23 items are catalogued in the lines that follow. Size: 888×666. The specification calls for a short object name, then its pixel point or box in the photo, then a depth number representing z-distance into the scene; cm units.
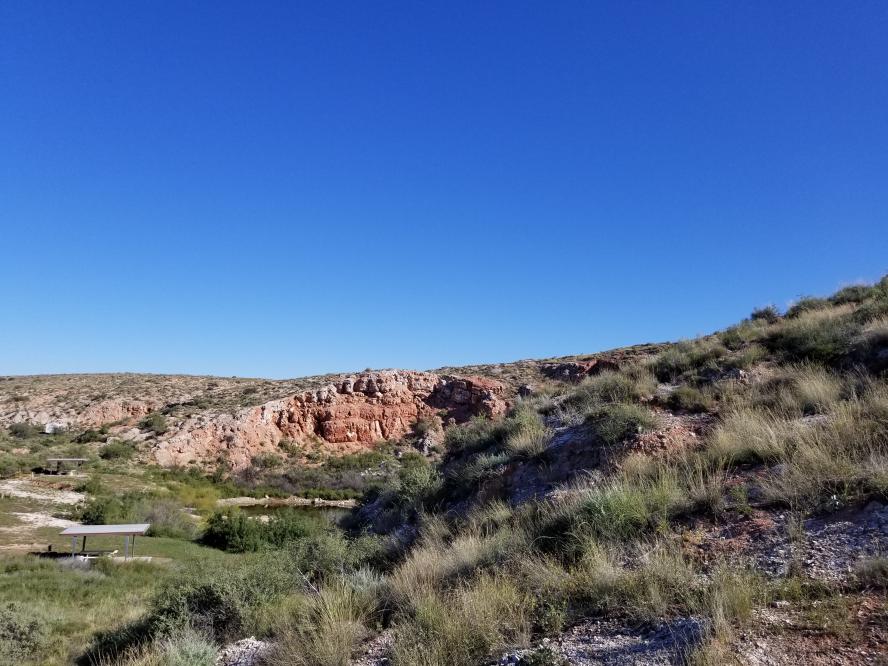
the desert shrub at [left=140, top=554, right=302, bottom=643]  608
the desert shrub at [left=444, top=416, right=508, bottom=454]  1097
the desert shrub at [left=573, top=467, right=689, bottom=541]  486
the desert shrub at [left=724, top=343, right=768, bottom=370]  1000
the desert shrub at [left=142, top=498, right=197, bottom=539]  2002
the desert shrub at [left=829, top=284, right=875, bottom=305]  1365
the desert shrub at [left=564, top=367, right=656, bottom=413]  972
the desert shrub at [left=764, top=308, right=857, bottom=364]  897
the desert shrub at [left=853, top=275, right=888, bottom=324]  1002
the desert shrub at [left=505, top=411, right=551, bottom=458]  874
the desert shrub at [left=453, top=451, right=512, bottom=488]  892
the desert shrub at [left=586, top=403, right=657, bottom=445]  765
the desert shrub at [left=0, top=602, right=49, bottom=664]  741
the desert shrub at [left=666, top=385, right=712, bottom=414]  859
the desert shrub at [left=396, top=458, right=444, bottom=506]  1013
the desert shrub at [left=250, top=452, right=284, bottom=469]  3588
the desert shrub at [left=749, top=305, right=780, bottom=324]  1540
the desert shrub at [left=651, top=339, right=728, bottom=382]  1120
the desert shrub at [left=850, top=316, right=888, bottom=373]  783
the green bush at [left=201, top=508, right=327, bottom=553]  1823
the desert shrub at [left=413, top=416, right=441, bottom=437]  4141
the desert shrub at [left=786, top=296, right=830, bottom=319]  1434
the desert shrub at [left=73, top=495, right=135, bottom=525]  1961
